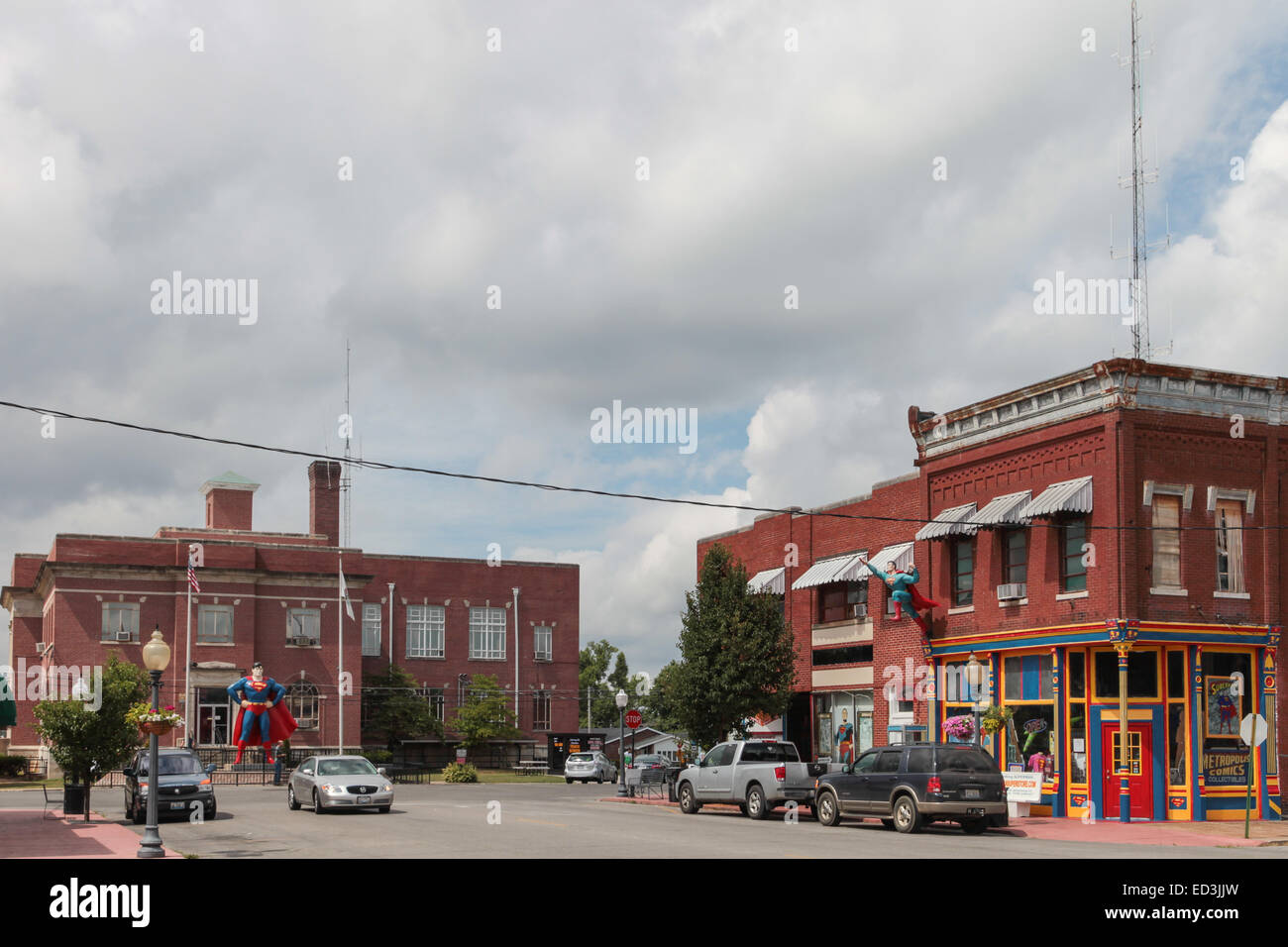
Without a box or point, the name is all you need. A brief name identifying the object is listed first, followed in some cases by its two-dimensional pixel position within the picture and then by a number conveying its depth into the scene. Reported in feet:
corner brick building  101.81
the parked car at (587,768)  205.16
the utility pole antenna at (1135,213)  113.29
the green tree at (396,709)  243.19
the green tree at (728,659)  132.67
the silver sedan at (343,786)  108.88
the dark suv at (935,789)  88.02
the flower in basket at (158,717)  74.01
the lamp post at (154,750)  69.10
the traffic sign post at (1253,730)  89.61
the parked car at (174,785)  105.09
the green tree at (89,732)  116.78
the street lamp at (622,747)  146.82
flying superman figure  121.60
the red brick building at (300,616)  214.28
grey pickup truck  105.29
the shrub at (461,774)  193.88
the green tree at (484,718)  243.81
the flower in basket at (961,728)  107.65
